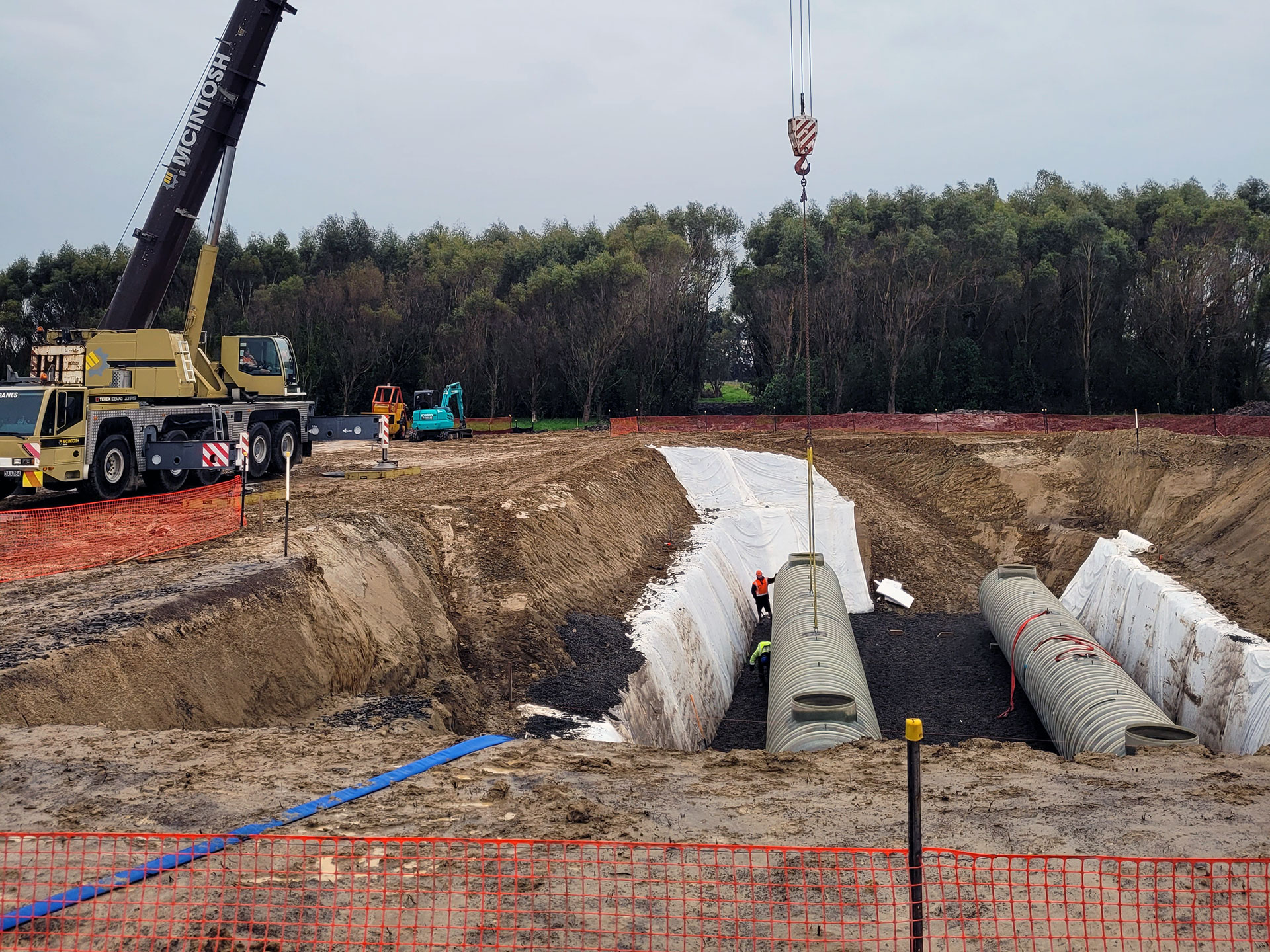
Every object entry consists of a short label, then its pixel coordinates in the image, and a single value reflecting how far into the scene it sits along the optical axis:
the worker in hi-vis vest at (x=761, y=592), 22.61
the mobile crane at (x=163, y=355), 18.77
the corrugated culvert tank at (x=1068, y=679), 11.68
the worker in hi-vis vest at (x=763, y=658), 18.84
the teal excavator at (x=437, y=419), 39.41
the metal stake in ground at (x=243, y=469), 15.65
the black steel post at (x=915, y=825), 4.71
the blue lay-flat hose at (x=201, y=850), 5.64
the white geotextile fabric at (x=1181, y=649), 15.17
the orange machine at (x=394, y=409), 40.66
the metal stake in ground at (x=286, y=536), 13.57
